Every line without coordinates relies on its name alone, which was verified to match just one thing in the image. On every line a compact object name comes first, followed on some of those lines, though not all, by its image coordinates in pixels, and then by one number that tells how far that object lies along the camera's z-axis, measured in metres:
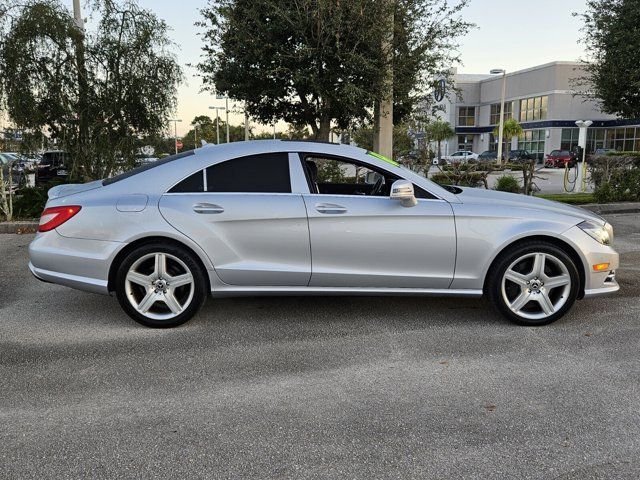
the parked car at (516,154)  47.23
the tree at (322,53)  10.16
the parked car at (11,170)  10.10
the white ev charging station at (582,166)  15.69
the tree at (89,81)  9.81
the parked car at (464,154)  54.01
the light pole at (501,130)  50.69
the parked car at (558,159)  41.12
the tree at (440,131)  62.22
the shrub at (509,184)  13.11
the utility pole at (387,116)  10.91
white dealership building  54.03
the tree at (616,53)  13.20
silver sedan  4.57
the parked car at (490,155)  53.21
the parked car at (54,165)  10.85
